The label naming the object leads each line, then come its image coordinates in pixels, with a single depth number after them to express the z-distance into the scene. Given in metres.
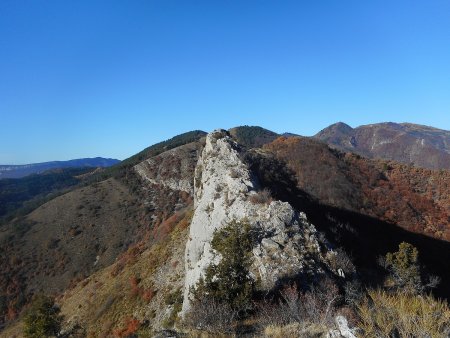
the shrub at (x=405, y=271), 25.02
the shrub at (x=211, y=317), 13.71
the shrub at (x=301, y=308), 13.84
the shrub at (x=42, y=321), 28.05
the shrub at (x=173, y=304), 23.97
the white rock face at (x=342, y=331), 10.42
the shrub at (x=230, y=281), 16.25
